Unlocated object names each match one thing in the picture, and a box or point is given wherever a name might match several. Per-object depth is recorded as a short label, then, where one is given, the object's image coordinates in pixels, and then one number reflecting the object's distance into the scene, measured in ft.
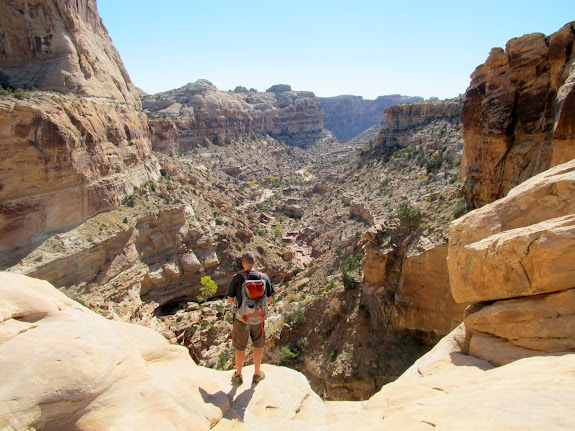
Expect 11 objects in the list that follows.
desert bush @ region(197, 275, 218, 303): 103.40
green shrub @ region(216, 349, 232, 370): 65.09
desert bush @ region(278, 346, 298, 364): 59.31
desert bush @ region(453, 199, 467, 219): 55.77
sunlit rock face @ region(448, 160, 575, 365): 19.80
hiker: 25.03
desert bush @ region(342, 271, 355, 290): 64.93
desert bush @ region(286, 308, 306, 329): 63.98
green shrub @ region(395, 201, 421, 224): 62.13
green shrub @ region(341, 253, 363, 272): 71.46
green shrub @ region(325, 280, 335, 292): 71.84
